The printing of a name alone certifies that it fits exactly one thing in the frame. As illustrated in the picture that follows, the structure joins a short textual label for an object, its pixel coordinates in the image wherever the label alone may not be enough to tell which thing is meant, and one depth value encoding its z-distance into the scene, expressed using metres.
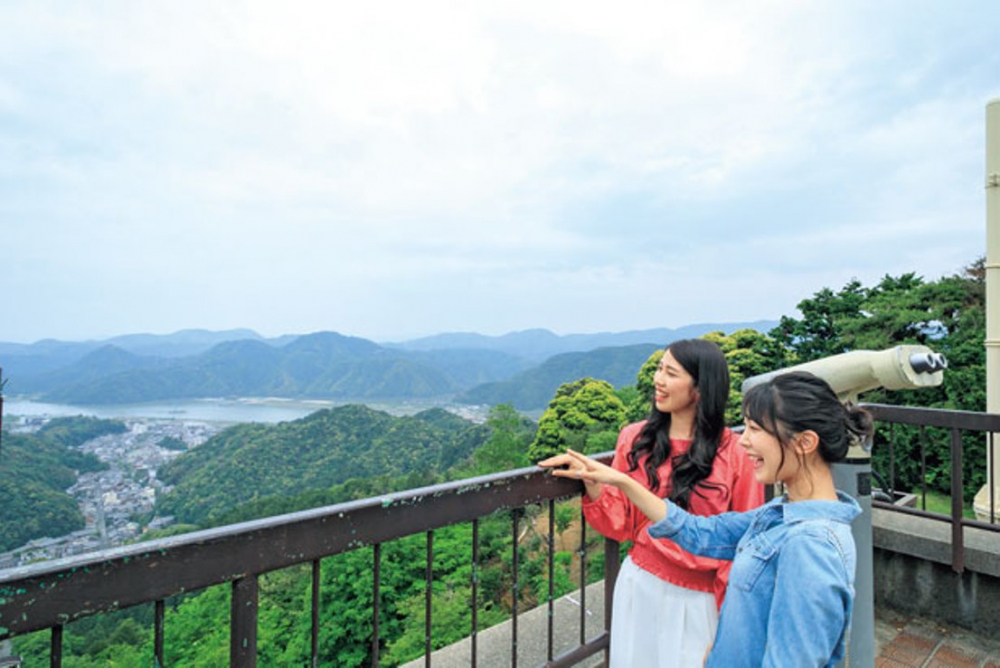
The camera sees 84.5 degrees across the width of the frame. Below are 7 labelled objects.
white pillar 4.89
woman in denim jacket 1.04
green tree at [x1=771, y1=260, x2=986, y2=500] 6.88
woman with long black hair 1.52
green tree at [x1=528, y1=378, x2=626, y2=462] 19.52
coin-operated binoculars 1.61
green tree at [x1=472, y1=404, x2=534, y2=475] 21.61
